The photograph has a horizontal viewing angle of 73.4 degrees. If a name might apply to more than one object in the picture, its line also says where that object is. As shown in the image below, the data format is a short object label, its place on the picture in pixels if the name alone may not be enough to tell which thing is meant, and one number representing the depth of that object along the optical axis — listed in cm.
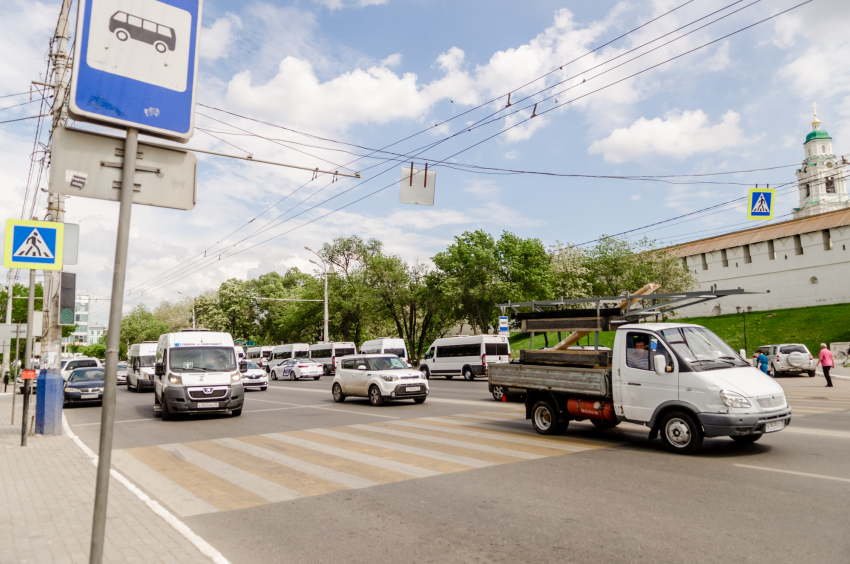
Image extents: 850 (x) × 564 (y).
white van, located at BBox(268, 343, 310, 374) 4738
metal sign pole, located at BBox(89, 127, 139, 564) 284
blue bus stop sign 302
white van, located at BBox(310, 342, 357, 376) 4428
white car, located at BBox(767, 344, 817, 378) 2867
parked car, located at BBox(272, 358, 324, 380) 3931
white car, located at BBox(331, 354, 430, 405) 1766
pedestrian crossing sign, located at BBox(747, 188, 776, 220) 1858
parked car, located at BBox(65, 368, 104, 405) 2028
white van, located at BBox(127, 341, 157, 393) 2823
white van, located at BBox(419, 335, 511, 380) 3431
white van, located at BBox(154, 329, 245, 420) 1487
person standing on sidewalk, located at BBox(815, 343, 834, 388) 2262
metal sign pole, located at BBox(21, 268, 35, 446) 1121
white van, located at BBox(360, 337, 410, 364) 3941
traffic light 1608
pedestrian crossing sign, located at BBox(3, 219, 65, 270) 848
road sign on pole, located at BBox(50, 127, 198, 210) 302
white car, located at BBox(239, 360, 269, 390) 2734
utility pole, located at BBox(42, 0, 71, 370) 1445
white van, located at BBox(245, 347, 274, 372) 5483
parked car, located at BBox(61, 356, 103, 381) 3241
